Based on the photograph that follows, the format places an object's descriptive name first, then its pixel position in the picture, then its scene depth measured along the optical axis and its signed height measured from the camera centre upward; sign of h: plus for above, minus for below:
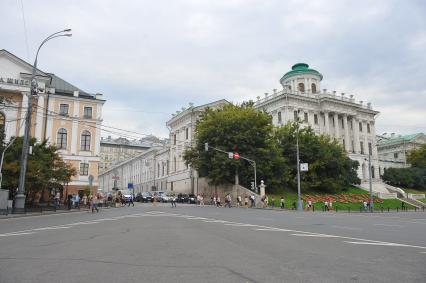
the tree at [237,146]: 52.38 +7.32
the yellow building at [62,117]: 49.81 +11.69
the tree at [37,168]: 31.67 +2.70
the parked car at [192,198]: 61.59 +0.16
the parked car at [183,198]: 64.81 +0.17
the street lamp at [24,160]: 25.98 +2.69
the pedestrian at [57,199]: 33.78 +0.02
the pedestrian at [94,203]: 32.68 -0.34
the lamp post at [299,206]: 42.75 -0.80
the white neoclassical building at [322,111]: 81.25 +19.38
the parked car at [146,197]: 66.31 +0.36
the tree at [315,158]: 61.66 +6.70
